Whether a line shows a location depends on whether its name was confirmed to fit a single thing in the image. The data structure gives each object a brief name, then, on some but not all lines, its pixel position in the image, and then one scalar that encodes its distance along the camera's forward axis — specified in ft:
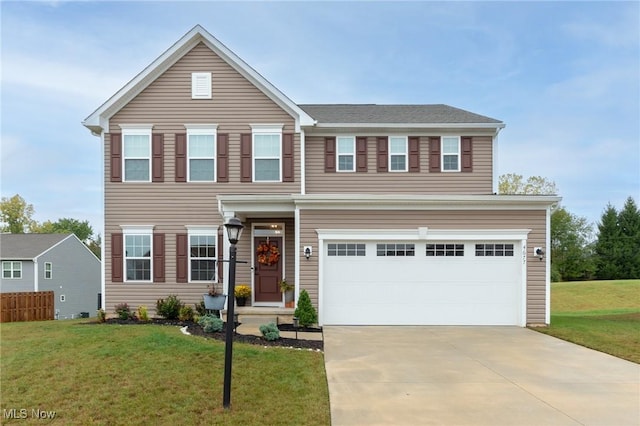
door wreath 39.45
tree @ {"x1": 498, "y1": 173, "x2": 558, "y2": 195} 104.27
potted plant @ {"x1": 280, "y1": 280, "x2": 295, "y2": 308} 38.06
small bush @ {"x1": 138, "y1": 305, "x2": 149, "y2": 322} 36.37
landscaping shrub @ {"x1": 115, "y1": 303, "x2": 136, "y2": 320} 37.17
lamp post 15.31
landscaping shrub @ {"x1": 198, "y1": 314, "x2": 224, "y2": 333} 28.50
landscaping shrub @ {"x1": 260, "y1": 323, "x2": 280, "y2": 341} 26.17
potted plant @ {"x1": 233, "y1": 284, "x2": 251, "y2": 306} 37.35
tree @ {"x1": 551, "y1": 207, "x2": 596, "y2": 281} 123.34
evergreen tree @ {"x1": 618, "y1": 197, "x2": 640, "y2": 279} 117.27
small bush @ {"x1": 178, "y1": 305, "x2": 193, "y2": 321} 35.70
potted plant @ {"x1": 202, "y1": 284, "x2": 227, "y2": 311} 35.27
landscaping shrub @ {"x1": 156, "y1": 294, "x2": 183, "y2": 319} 36.65
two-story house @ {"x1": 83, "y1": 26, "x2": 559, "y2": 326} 34.63
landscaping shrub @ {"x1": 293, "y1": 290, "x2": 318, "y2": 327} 32.35
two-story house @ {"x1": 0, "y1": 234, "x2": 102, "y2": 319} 78.33
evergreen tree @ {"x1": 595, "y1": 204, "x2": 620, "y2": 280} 119.44
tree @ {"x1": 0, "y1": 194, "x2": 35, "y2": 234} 135.64
